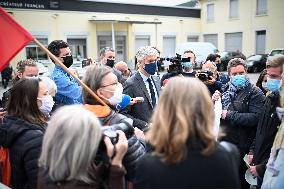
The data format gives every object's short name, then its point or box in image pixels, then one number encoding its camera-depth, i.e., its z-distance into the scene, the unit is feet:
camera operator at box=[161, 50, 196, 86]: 17.16
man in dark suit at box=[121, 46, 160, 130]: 12.03
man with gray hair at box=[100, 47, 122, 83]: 19.84
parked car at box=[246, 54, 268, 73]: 75.63
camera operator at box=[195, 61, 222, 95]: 14.78
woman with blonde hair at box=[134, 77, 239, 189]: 5.24
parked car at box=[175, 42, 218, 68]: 81.29
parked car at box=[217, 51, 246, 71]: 80.74
